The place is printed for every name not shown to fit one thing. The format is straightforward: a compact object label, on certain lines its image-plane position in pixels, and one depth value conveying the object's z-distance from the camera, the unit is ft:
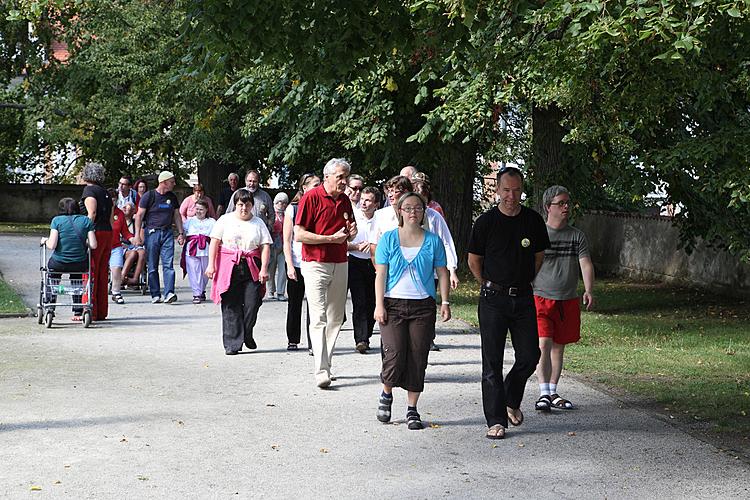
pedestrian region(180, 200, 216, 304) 61.41
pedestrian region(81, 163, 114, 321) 51.21
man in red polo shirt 36.06
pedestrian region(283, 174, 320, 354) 42.78
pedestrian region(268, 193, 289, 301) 62.69
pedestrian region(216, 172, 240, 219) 72.18
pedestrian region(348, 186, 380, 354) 42.47
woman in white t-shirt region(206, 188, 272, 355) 42.39
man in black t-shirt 28.55
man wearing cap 60.75
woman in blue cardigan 29.99
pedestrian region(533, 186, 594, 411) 31.91
